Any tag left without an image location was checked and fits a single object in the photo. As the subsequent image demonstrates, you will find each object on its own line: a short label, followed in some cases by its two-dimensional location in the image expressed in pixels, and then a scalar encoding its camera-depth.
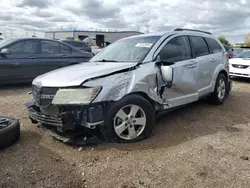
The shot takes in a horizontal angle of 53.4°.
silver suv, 3.27
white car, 9.80
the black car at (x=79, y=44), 15.59
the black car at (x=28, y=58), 7.14
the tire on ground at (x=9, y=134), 3.41
